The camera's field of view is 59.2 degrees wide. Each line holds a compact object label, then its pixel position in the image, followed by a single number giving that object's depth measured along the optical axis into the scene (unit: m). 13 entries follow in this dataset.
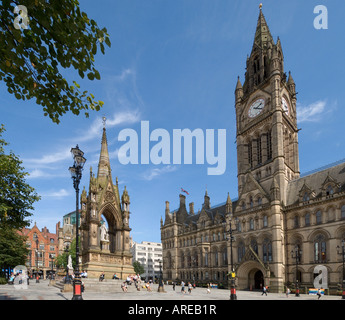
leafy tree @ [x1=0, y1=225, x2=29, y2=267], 41.80
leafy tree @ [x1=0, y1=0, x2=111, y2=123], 5.95
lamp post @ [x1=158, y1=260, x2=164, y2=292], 32.70
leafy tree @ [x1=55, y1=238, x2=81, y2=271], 60.75
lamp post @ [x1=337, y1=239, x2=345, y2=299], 40.61
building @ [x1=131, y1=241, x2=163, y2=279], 125.00
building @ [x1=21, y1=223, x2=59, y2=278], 89.38
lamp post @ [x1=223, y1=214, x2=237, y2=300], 20.99
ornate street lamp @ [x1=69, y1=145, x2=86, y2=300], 16.74
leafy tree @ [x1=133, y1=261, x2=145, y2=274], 100.00
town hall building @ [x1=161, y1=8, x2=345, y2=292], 44.34
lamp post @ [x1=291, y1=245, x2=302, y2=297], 46.06
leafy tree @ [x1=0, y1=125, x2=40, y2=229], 20.84
